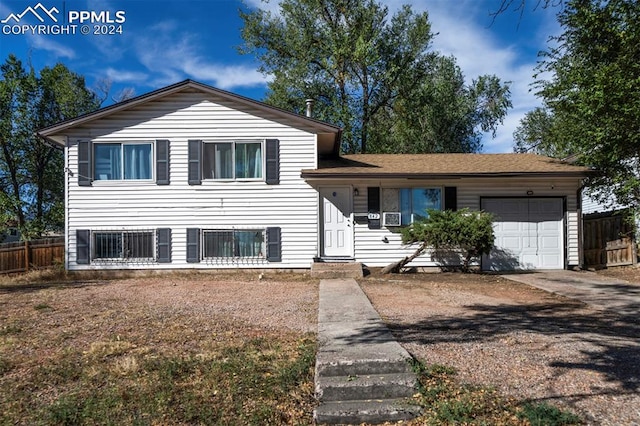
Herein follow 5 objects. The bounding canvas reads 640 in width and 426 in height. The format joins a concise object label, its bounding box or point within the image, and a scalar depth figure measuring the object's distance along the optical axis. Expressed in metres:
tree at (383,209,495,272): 12.18
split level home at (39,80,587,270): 13.23
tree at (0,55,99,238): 25.77
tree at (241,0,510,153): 24.23
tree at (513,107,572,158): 32.78
